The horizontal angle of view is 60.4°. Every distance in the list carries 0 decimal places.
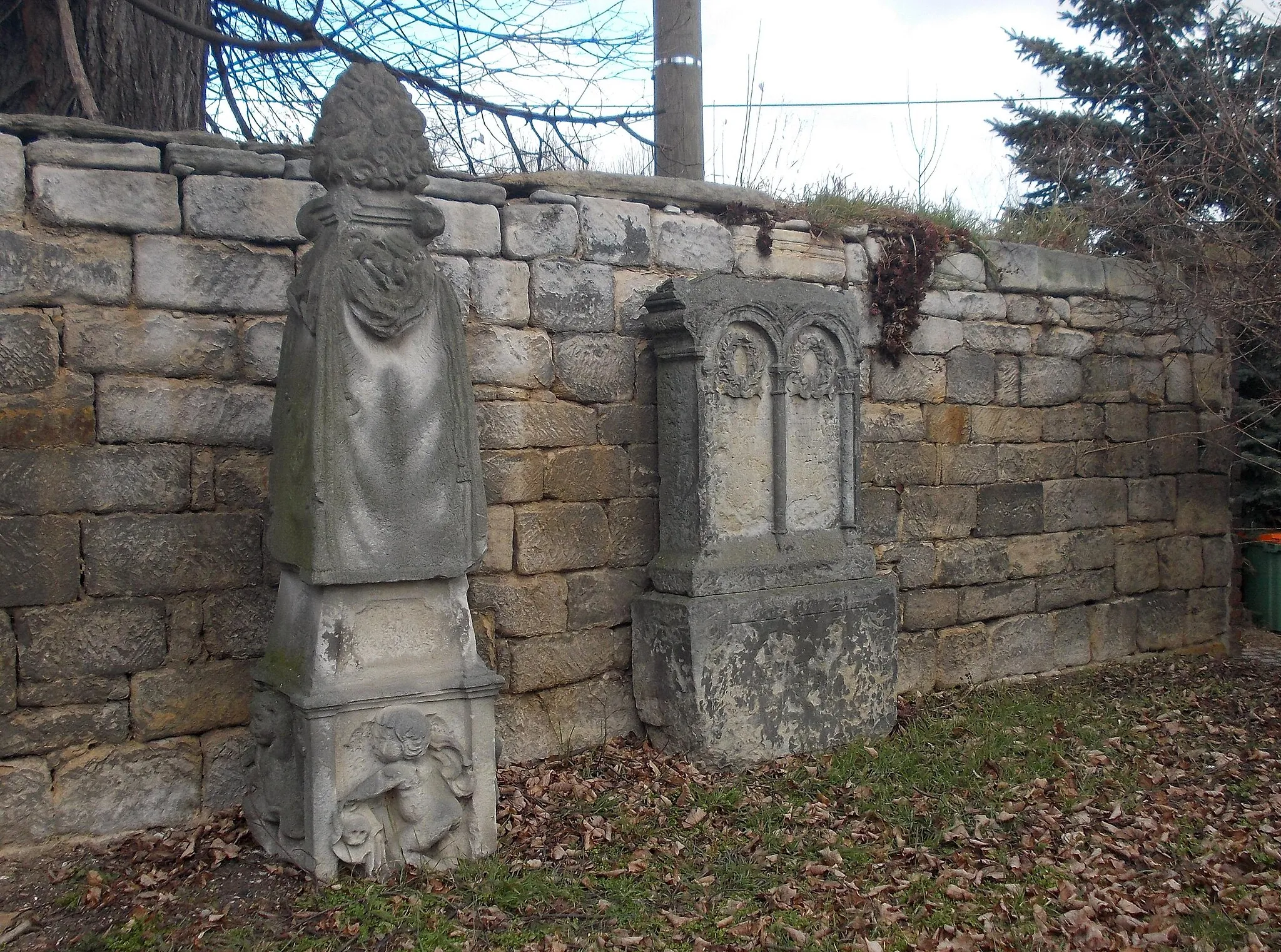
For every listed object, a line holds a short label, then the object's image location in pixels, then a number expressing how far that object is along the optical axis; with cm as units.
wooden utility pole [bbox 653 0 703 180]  673
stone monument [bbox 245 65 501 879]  356
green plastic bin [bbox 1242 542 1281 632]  780
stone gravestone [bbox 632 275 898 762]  489
